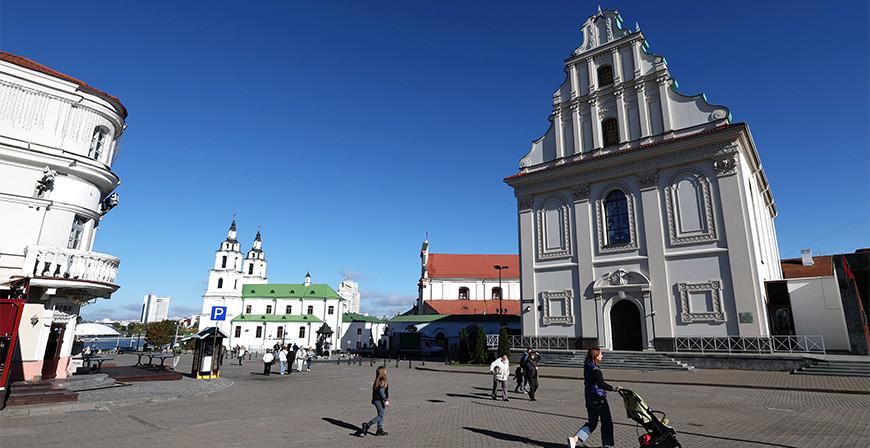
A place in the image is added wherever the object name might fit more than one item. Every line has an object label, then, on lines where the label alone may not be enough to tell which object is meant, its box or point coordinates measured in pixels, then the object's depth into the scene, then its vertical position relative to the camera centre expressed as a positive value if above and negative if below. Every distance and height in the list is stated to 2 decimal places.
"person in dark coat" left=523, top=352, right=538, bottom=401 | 13.46 -1.21
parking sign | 18.34 +0.59
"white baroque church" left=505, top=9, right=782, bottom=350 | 23.86 +7.71
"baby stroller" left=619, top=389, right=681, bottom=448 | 6.25 -1.27
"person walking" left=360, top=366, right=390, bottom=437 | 8.75 -1.36
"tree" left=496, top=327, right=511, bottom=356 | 26.83 -0.53
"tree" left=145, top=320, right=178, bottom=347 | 78.38 -1.51
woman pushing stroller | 7.13 -1.16
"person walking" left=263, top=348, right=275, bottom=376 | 24.36 -1.81
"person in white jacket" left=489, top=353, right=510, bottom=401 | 13.60 -1.18
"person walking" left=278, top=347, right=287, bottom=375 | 24.94 -1.83
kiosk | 20.80 -1.34
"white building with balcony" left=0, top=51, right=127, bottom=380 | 14.95 +4.32
